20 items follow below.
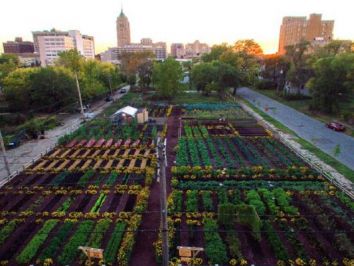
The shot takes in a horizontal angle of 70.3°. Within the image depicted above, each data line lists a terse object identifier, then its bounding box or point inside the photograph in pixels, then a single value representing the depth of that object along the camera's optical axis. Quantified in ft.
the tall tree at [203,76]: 169.99
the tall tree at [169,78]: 161.27
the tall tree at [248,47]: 191.80
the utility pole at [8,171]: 62.63
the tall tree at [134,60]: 214.07
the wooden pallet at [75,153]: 76.81
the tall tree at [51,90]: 133.80
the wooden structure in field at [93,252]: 31.76
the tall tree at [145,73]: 206.08
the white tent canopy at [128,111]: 115.13
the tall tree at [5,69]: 154.35
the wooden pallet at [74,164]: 68.20
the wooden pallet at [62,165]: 68.13
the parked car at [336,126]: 98.66
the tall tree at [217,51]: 238.48
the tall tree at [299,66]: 151.23
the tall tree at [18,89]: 135.23
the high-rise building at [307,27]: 412.16
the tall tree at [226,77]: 163.40
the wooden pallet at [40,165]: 68.33
